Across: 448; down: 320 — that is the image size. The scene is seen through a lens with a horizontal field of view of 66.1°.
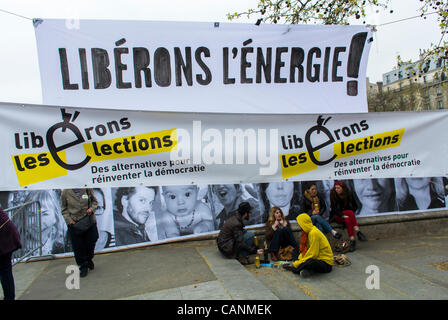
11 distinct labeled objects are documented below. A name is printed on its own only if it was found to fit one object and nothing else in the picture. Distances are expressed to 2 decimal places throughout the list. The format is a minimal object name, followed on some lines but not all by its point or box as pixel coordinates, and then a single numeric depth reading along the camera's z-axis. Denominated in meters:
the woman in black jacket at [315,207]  7.32
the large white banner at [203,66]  3.47
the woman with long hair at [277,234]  6.66
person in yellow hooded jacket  5.68
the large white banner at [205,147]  3.11
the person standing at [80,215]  5.66
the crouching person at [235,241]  6.47
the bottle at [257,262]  6.26
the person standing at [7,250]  4.32
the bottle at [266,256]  6.45
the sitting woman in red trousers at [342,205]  7.56
